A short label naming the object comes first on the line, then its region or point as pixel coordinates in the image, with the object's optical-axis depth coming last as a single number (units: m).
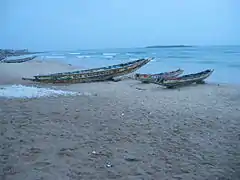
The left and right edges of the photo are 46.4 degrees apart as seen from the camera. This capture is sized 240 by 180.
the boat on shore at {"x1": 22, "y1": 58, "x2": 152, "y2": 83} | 14.98
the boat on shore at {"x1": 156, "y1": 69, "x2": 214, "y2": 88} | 13.09
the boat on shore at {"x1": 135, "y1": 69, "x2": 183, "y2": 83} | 14.92
